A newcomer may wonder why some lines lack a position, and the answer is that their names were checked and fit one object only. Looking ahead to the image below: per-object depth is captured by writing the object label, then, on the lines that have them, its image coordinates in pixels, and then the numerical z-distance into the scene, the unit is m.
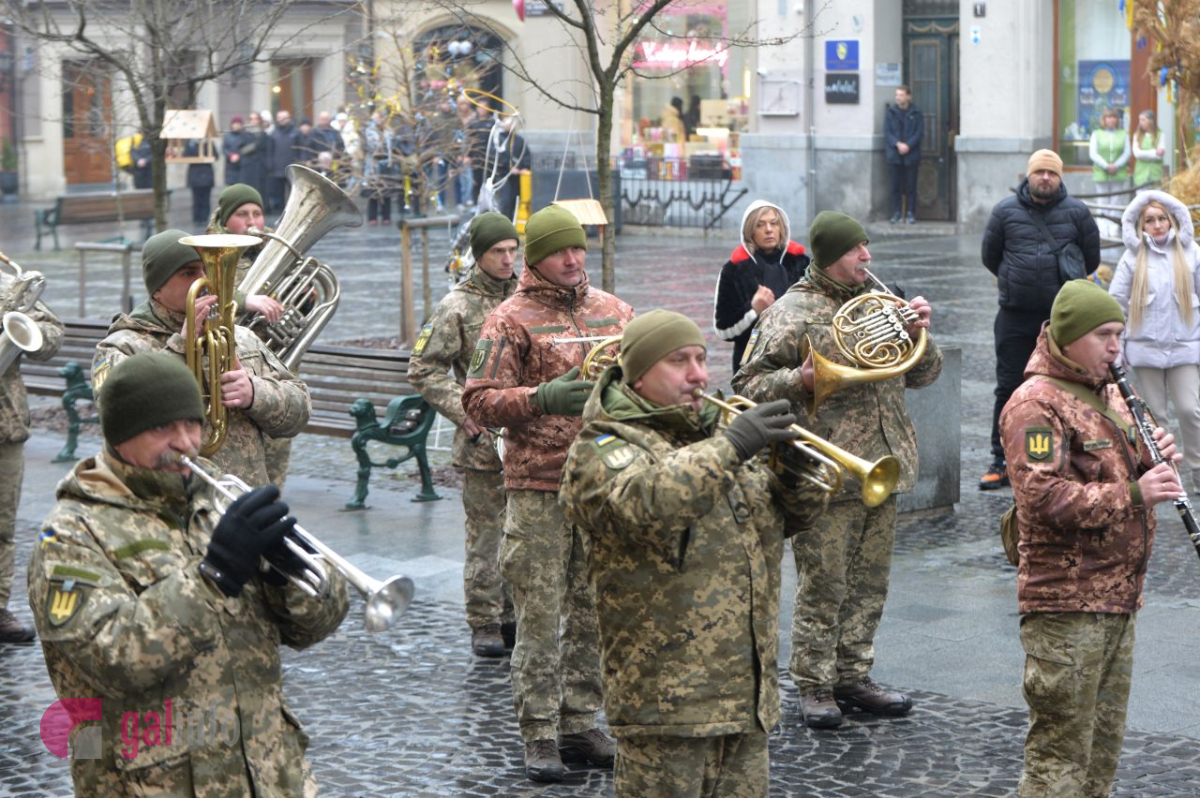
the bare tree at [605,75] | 18.48
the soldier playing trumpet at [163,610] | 6.52
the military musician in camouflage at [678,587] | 8.01
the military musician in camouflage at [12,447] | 13.72
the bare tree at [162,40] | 23.70
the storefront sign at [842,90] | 46.45
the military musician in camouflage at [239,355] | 10.61
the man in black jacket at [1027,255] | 17.87
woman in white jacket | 17.42
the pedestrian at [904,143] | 45.43
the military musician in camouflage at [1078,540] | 9.10
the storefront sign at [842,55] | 46.22
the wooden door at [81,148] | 64.19
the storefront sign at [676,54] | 49.33
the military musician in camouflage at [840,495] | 11.70
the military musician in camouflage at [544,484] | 11.07
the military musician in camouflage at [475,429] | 13.60
